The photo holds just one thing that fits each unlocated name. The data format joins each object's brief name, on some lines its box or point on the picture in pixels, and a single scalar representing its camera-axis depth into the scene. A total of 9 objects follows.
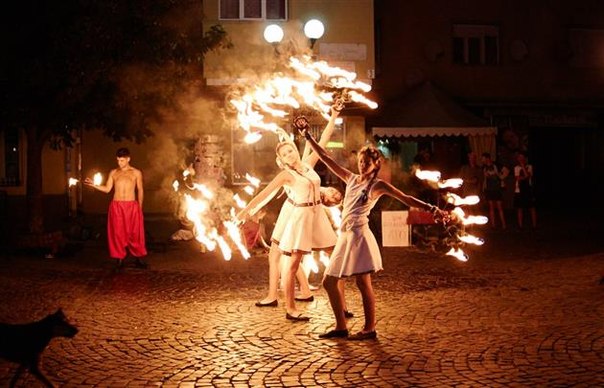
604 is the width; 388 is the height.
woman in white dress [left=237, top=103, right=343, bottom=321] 8.79
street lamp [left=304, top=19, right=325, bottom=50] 13.32
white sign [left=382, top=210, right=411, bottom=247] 15.38
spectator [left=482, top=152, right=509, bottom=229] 18.92
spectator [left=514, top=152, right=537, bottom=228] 18.80
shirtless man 12.57
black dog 5.81
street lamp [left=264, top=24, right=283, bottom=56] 12.73
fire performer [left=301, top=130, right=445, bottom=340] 7.75
